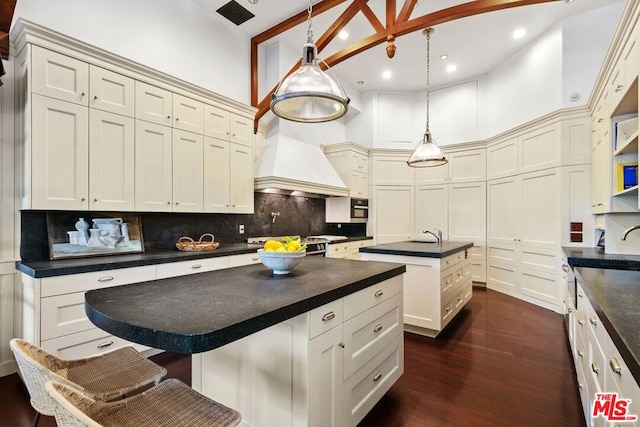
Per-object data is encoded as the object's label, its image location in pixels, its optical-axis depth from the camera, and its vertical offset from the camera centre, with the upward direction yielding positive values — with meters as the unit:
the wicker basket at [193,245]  3.24 -0.35
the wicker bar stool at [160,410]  0.98 -0.69
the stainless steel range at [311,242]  4.16 -0.42
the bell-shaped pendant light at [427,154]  3.74 +0.74
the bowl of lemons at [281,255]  1.69 -0.23
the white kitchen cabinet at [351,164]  5.55 +0.93
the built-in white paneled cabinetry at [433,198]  5.45 +0.31
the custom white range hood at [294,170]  4.07 +0.65
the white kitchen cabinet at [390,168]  6.02 +0.91
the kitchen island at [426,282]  3.08 -0.73
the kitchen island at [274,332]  1.01 -0.52
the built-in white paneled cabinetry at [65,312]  2.08 -0.72
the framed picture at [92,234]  2.56 -0.20
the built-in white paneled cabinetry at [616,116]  2.08 +0.89
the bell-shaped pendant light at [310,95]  1.70 +0.71
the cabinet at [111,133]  2.30 +0.72
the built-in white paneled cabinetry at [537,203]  3.99 +0.17
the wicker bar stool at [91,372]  1.04 -0.68
